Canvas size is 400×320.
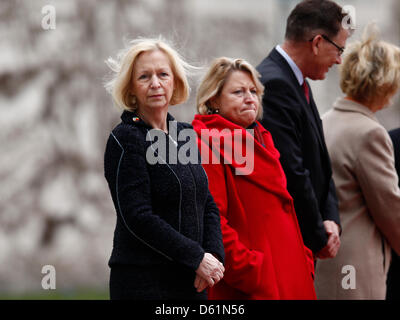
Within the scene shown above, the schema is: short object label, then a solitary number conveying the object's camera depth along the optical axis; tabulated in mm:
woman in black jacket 5691
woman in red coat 6766
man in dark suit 7633
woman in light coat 8680
